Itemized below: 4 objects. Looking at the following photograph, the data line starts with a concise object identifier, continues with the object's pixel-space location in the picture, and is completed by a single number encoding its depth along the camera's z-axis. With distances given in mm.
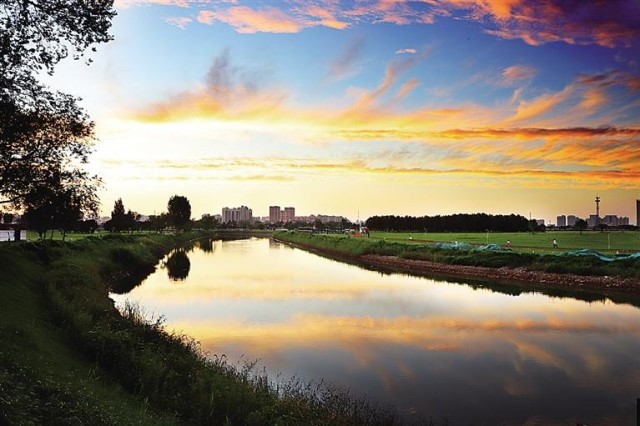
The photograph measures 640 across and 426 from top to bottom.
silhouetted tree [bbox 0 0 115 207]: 13398
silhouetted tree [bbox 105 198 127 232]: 108125
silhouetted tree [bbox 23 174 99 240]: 18062
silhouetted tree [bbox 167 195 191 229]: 138625
